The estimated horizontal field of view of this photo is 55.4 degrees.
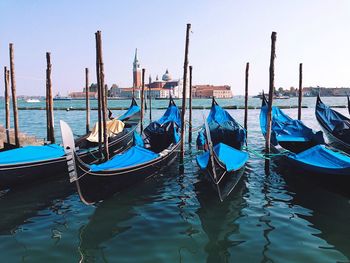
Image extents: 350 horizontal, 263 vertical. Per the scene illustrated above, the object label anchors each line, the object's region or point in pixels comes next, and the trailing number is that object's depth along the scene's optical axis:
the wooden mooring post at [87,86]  14.74
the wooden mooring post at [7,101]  11.35
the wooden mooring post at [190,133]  14.39
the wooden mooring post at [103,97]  8.14
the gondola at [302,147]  6.60
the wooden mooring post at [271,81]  8.31
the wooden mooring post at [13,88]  10.21
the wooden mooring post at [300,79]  14.15
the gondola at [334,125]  10.72
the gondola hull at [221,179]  6.28
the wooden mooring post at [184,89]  8.64
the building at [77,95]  149.50
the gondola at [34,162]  7.01
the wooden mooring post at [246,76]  13.55
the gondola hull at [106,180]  5.74
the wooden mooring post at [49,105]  10.58
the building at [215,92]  126.88
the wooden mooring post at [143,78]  17.36
